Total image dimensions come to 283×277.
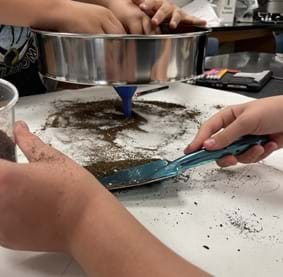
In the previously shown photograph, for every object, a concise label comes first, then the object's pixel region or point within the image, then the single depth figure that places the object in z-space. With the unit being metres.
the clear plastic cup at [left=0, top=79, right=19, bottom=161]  0.30
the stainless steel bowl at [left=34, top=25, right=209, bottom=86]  0.49
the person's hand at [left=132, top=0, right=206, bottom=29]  0.64
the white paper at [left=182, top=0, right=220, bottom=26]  1.97
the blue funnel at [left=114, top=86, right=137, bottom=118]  0.66
